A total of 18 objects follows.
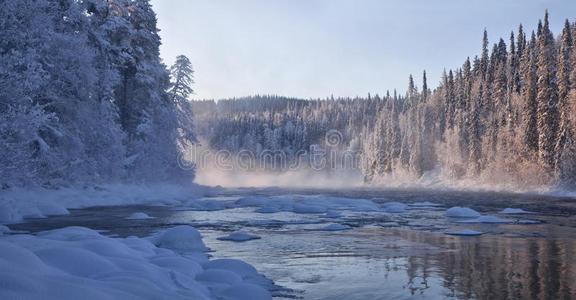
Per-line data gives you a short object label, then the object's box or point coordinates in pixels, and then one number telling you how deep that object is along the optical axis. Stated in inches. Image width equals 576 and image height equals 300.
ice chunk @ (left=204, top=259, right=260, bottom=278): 340.2
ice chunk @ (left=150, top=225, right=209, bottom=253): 456.1
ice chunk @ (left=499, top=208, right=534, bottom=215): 896.3
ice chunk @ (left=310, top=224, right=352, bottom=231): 648.8
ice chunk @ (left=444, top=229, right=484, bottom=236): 597.6
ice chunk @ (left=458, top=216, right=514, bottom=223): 744.3
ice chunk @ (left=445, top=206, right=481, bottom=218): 835.4
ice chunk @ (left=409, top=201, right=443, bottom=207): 1160.1
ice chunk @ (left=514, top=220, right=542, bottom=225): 730.8
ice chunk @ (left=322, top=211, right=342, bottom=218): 853.3
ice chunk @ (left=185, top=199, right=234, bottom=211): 1010.7
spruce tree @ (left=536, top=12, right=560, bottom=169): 1978.3
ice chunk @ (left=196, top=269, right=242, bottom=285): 305.2
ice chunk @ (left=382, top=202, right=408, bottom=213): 977.6
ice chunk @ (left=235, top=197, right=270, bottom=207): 1176.2
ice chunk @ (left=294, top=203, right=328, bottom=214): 955.3
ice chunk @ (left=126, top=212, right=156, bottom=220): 738.4
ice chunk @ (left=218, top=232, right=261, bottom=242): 541.6
